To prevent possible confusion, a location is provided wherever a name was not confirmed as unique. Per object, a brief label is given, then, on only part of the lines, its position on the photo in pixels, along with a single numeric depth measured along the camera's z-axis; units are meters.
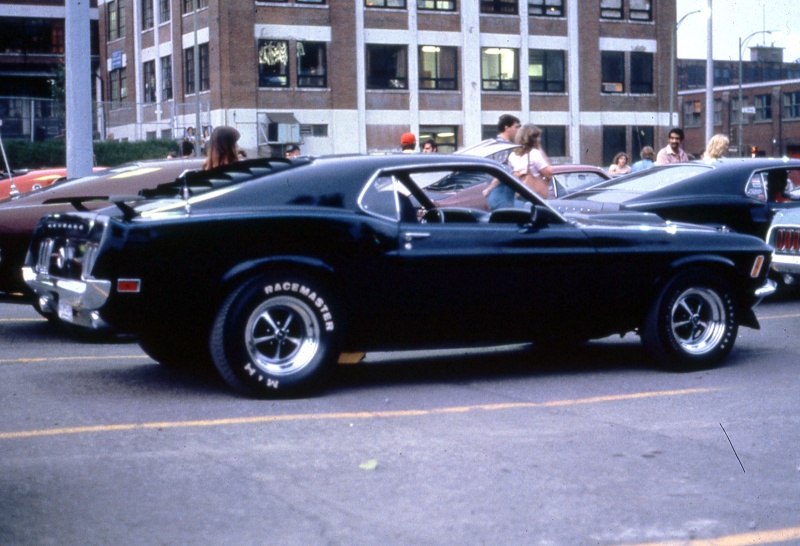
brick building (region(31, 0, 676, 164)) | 48.84
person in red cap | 16.39
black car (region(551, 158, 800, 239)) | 12.52
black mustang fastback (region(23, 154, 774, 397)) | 7.23
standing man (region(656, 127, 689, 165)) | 16.86
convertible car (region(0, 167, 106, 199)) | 19.25
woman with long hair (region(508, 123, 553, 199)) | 12.44
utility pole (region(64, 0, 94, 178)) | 16.66
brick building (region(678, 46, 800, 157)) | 84.12
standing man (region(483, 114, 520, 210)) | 8.95
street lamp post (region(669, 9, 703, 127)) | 51.18
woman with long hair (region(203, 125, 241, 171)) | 10.10
